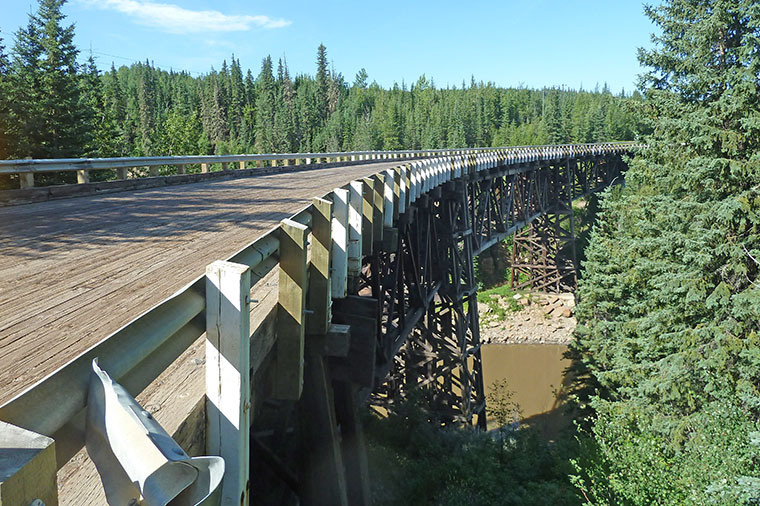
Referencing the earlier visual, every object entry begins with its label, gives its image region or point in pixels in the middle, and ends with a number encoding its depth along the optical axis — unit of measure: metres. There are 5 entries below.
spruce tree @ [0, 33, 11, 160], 21.88
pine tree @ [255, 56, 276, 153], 92.50
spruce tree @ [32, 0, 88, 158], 23.78
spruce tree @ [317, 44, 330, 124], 121.31
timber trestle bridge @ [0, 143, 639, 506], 1.00
